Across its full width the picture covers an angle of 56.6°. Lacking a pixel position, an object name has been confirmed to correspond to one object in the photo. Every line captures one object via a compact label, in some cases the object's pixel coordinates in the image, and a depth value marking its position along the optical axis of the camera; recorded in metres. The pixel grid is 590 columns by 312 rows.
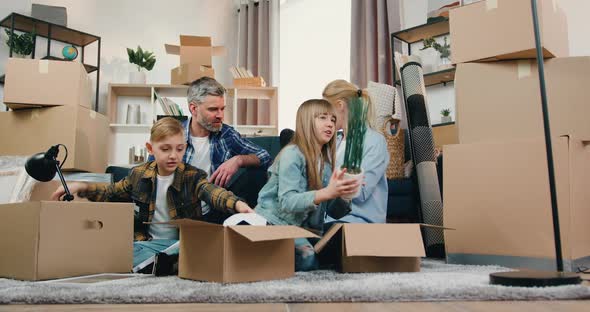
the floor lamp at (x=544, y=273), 1.14
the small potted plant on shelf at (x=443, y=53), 3.67
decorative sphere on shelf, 4.25
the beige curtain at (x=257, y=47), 4.86
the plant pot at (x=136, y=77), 4.41
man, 2.16
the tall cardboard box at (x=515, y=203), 1.66
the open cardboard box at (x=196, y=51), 4.14
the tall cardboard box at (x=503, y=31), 1.77
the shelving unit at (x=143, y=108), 4.43
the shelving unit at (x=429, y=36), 3.67
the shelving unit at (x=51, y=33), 3.92
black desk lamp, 1.60
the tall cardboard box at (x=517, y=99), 1.74
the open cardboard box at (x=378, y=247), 1.49
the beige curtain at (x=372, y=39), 3.99
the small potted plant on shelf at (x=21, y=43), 3.86
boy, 1.85
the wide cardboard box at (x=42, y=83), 2.86
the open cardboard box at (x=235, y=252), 1.30
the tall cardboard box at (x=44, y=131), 2.96
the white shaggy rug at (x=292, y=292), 1.04
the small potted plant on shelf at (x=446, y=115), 3.66
